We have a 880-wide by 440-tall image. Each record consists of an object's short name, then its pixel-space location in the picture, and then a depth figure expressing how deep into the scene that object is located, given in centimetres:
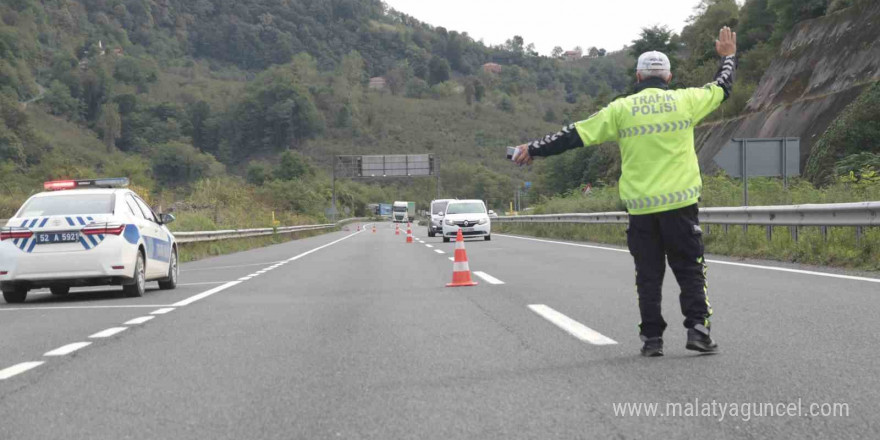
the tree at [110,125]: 15812
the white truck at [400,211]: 11862
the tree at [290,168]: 14025
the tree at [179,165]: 14462
